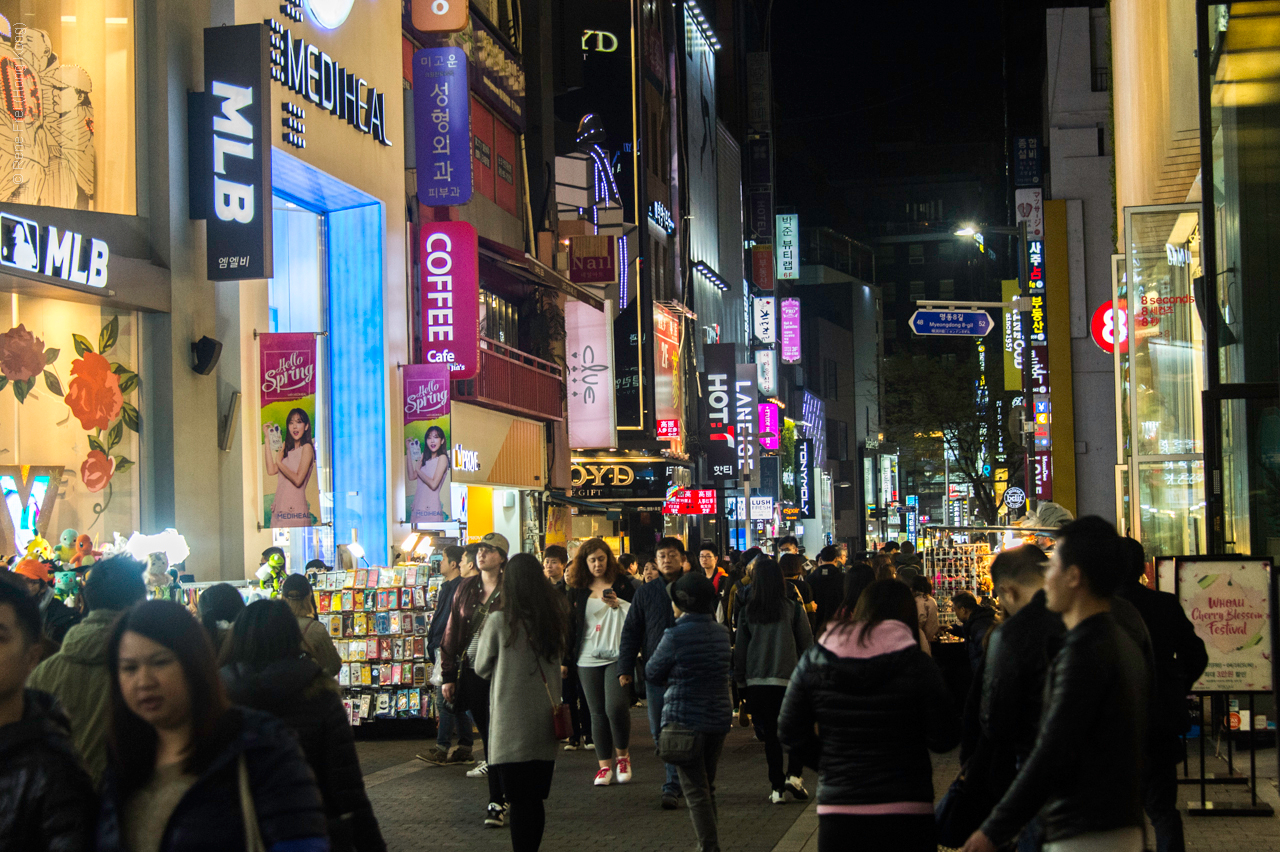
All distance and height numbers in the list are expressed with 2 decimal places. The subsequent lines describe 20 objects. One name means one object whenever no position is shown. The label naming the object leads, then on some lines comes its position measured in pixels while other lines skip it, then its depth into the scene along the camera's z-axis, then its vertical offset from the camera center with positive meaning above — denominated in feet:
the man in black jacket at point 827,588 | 53.16 -4.50
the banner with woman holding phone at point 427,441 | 71.26 +2.07
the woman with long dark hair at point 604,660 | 39.06 -5.19
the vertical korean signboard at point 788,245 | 256.52 +42.65
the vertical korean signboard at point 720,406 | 168.04 +8.34
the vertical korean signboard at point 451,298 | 75.25 +9.92
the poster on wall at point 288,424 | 54.39 +2.38
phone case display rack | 48.70 -5.55
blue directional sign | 82.17 +8.91
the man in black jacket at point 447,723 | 42.39 -7.52
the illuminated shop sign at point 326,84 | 58.90 +18.35
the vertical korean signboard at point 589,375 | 111.65 +8.30
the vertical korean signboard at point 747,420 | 172.96 +6.78
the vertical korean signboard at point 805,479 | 261.24 -1.15
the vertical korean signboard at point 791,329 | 247.29 +25.97
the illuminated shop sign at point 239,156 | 50.78 +12.06
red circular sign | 82.89 +8.43
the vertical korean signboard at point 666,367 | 137.80 +11.06
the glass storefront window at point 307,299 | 65.16 +8.98
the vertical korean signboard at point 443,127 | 75.46 +19.20
